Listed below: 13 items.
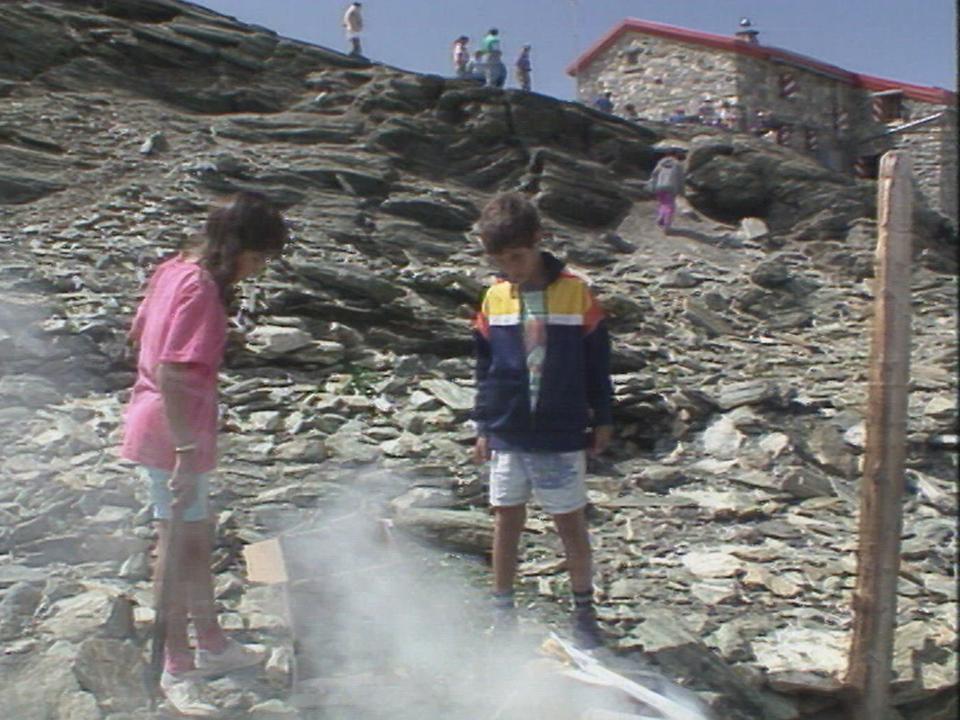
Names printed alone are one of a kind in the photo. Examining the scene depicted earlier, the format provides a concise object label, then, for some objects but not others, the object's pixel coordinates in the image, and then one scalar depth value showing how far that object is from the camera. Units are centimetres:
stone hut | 2489
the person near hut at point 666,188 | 1692
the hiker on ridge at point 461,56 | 2069
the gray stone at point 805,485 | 601
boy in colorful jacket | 352
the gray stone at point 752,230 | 1695
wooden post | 372
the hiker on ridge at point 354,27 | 2022
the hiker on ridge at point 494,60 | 2059
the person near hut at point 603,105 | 2200
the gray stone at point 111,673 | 302
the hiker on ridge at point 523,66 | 2133
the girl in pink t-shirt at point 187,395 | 295
